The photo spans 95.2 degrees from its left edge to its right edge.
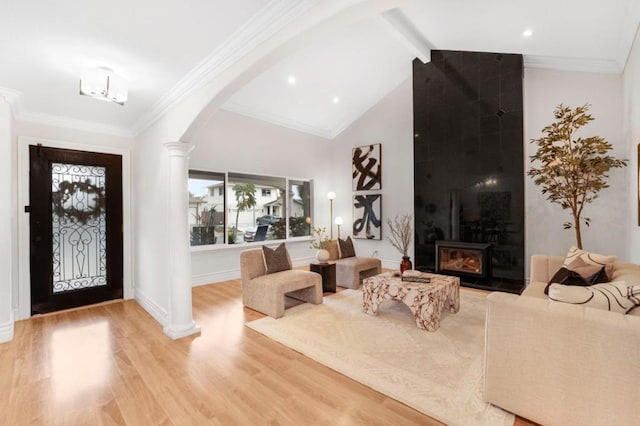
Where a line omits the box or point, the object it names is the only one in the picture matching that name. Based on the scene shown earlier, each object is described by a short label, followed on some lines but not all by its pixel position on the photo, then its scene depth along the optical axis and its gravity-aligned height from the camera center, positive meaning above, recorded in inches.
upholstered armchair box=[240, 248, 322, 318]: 138.5 -36.6
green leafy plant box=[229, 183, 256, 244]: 219.6 +11.7
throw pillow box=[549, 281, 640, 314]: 65.8 -20.0
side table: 179.0 -38.9
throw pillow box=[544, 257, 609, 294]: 90.6 -21.2
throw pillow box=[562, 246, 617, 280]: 100.3 -18.4
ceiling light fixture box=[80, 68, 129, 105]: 100.7 +45.4
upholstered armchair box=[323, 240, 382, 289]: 188.9 -37.2
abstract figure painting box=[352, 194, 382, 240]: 256.4 -4.2
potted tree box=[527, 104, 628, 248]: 138.5 +22.6
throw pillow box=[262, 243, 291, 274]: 155.6 -25.7
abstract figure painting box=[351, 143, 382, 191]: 256.8 +40.0
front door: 146.6 -7.5
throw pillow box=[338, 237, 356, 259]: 208.5 -26.4
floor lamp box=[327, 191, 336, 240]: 278.6 +4.6
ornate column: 121.7 -12.5
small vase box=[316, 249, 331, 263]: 181.3 -26.9
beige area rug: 77.7 -50.1
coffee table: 121.7 -37.3
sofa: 59.3 -33.6
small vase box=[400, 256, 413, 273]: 150.1 -27.7
